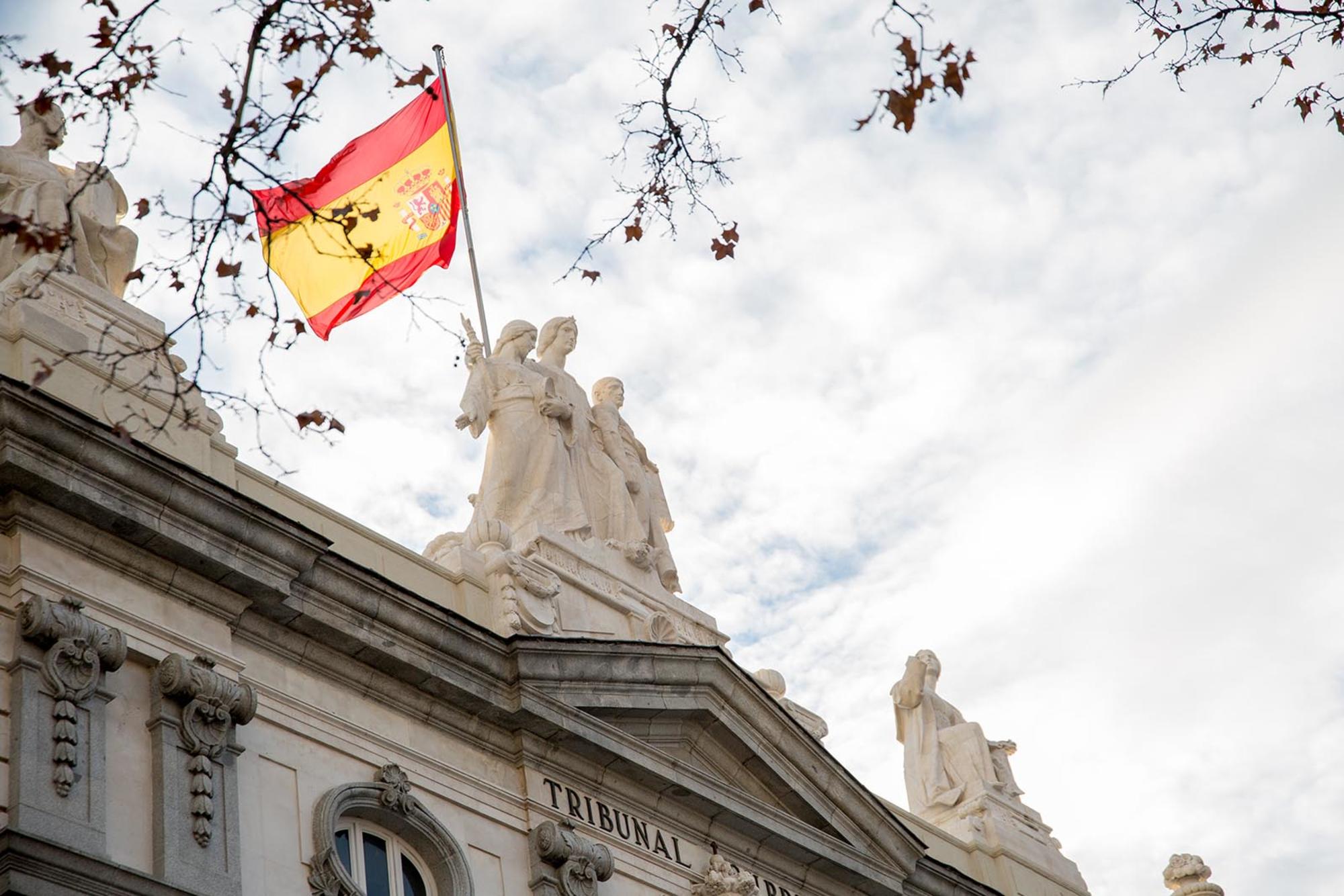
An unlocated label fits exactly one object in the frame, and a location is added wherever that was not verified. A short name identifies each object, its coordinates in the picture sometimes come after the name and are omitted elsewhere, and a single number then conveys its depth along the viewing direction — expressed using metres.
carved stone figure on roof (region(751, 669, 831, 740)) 22.27
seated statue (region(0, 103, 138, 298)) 17.30
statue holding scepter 21.09
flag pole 22.84
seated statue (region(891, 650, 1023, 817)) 25.30
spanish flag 21.02
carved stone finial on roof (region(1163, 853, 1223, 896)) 27.05
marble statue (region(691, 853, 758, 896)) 19.14
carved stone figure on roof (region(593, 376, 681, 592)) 22.03
